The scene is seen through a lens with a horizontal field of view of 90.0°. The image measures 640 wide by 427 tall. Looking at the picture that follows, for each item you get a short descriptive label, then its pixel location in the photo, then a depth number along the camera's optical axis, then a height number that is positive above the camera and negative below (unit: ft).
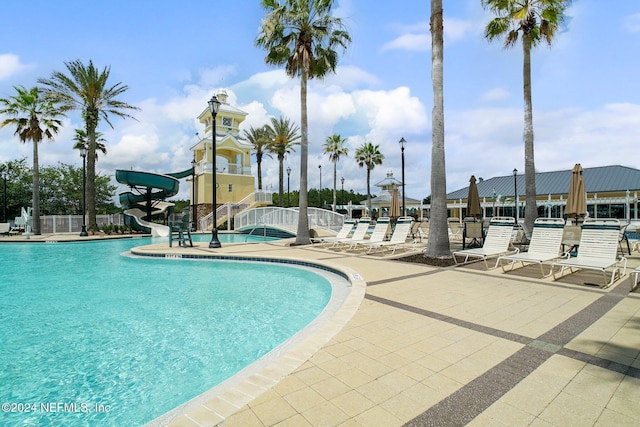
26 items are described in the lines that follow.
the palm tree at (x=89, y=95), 75.20 +29.00
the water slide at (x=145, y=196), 80.75 +5.06
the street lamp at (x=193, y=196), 101.25 +5.78
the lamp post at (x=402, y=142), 69.82 +15.06
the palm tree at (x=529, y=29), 40.96 +24.08
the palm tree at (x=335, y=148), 137.49 +27.71
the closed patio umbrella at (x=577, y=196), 35.68 +1.53
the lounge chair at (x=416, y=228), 47.60 -2.68
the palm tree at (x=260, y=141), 115.24 +26.18
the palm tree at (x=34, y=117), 78.74 +24.86
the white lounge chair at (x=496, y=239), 27.12 -2.53
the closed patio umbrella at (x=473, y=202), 41.47 +1.15
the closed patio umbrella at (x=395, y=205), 59.67 +1.23
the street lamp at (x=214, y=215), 43.73 -0.24
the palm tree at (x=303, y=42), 45.39 +25.71
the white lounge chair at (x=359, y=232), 40.65 -2.68
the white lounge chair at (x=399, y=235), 36.88 -2.76
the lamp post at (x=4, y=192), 99.14 +7.37
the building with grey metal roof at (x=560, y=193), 90.99 +5.61
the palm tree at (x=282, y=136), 112.27 +27.03
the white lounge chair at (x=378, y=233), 39.45 -2.67
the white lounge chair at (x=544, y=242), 23.47 -2.49
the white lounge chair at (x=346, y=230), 44.96 -2.58
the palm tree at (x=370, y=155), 133.78 +23.71
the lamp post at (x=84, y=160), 70.53 +12.29
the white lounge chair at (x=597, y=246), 20.22 -2.53
